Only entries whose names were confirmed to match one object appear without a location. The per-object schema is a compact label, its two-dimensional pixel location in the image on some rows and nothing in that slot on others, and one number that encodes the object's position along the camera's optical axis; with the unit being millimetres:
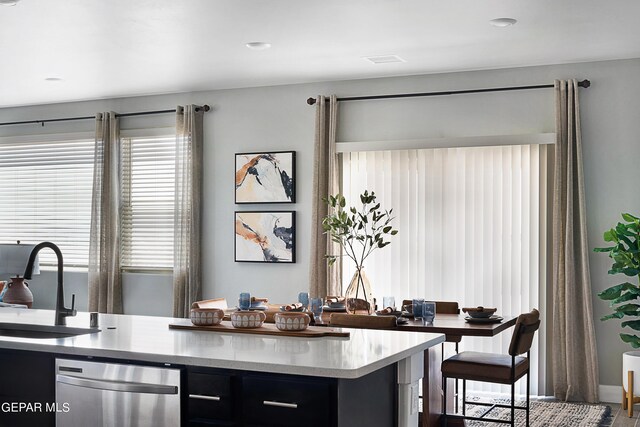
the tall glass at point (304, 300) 5656
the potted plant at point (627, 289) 5688
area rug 5559
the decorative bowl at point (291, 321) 3572
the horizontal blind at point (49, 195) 8594
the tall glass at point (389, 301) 5512
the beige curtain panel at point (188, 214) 7770
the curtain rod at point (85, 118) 7845
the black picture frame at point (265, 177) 7434
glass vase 5438
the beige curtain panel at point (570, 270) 6250
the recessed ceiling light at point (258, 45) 5891
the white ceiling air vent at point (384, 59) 6291
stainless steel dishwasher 3031
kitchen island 2816
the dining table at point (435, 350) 4785
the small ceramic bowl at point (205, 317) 3795
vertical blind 6543
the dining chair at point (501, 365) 4844
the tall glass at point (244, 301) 5375
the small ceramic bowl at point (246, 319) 3678
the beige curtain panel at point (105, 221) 8203
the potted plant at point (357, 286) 5438
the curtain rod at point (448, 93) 6496
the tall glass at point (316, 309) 5027
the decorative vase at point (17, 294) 7684
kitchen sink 3777
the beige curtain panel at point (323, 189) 7148
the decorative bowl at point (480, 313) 5199
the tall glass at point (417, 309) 5211
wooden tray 3516
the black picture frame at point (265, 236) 7441
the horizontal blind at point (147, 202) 8039
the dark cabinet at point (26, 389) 3316
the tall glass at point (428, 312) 5105
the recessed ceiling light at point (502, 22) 5191
